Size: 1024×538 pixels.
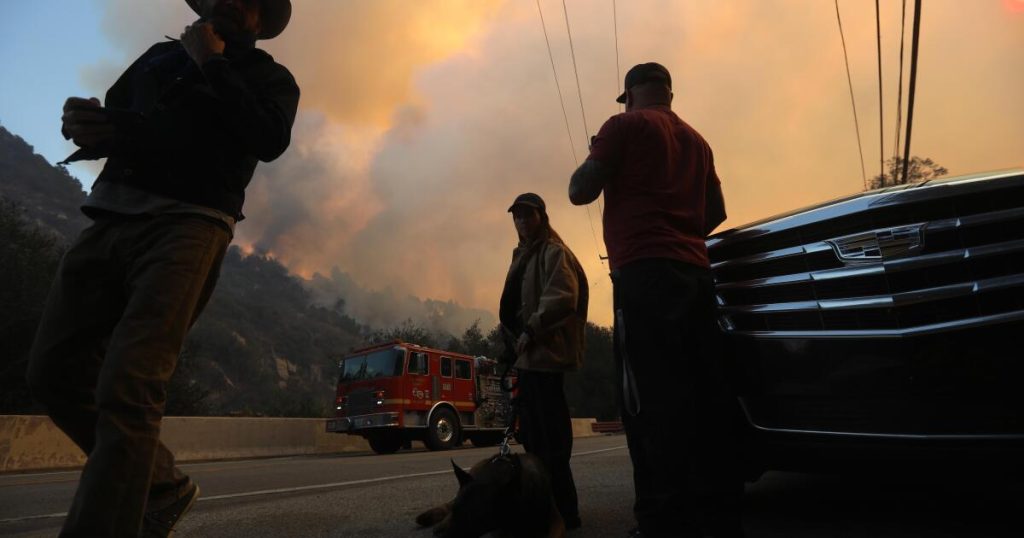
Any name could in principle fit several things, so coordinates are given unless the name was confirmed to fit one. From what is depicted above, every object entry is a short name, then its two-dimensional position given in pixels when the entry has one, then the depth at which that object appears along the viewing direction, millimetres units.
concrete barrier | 9625
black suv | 1871
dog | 2062
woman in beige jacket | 2773
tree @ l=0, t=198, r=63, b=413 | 16938
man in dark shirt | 1599
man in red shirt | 1967
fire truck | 13703
